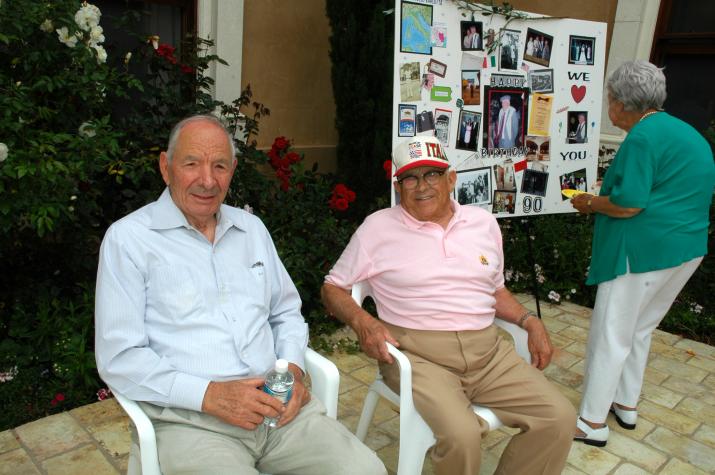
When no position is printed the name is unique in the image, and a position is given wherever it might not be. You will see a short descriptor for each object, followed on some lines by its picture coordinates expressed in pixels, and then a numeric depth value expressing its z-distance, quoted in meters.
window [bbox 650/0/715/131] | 5.11
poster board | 2.93
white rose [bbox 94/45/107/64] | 2.71
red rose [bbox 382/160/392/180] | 3.32
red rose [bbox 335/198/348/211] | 3.81
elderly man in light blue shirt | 1.66
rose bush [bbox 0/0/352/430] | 2.44
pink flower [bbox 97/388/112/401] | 2.81
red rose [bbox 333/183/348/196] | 3.82
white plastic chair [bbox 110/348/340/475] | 1.58
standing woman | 2.48
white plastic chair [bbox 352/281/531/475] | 2.01
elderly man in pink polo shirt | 2.04
